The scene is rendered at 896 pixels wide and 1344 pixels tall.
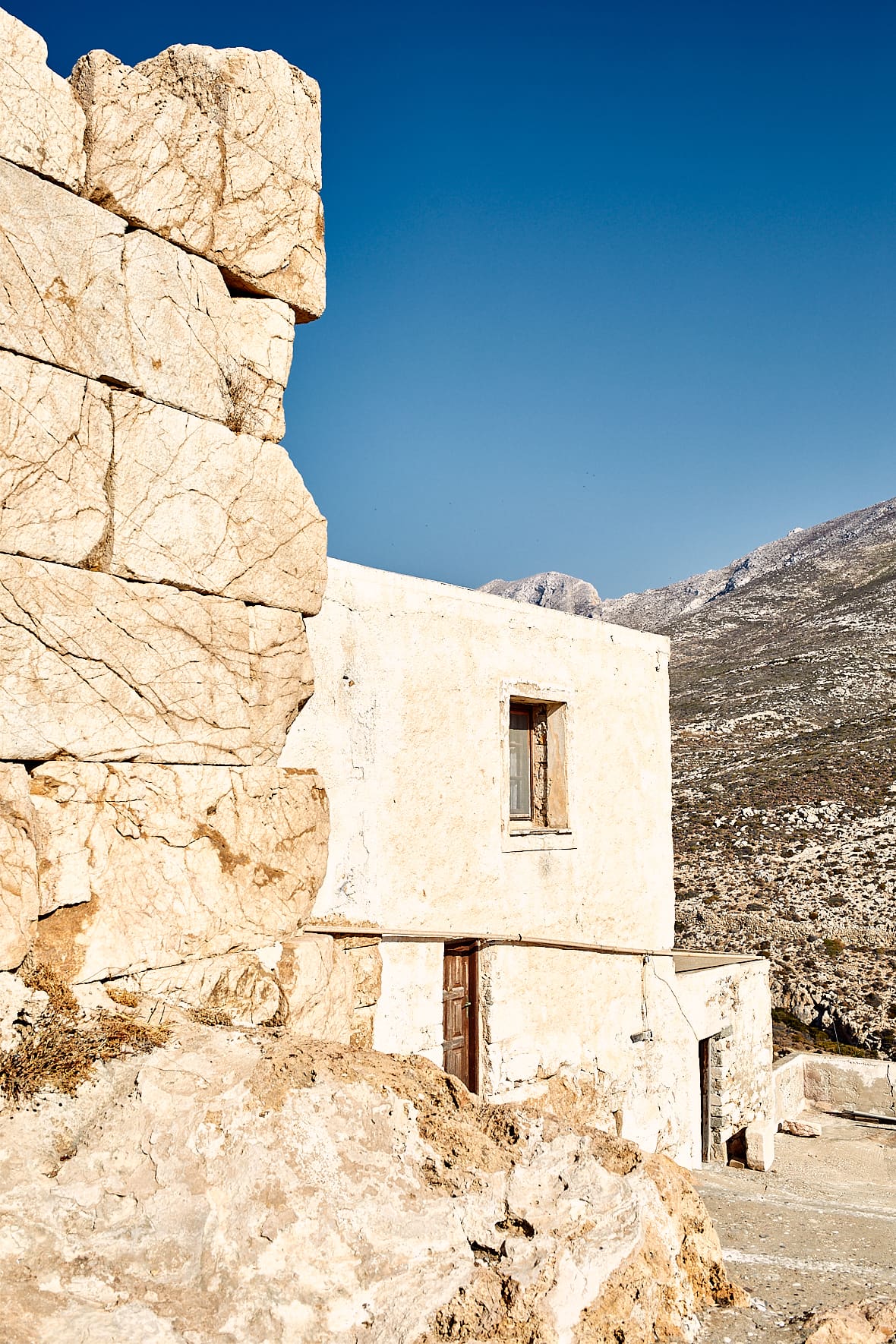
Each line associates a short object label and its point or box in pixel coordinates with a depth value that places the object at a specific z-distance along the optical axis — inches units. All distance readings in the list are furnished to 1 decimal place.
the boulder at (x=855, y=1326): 142.7
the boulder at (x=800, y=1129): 505.7
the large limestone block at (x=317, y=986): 199.6
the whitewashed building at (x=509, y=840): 257.4
